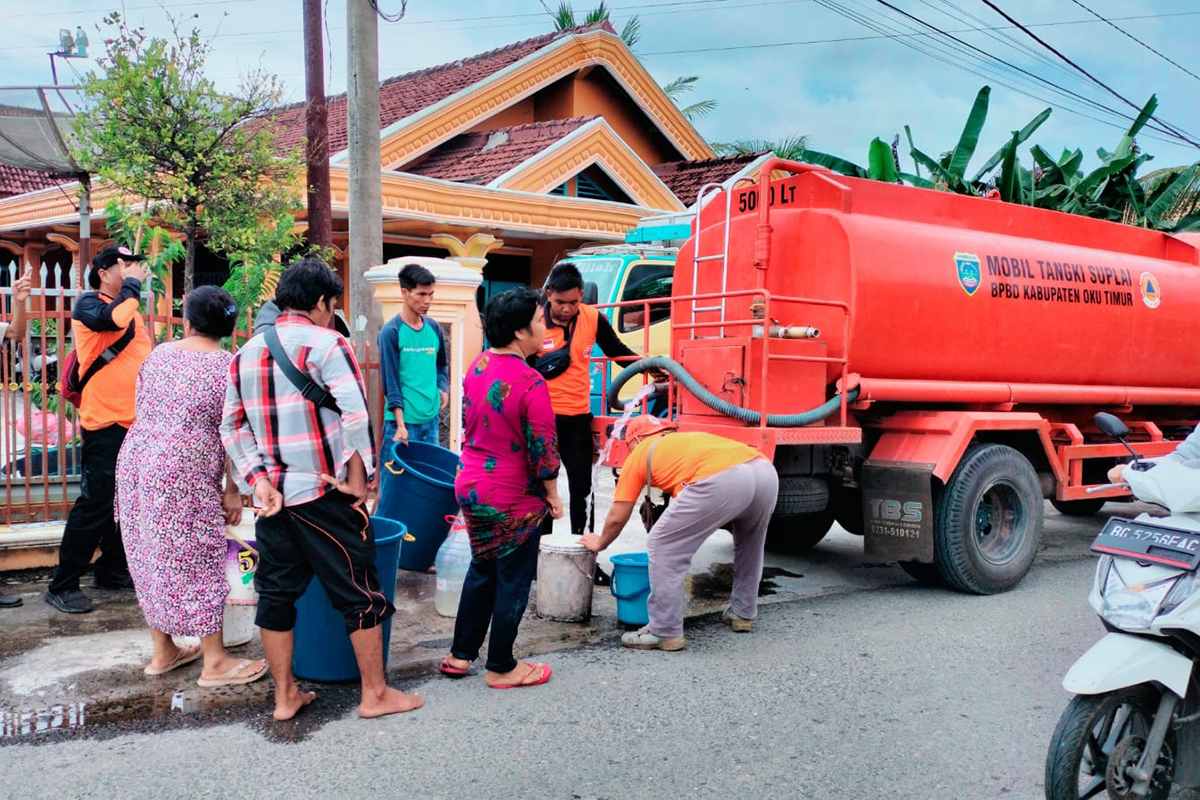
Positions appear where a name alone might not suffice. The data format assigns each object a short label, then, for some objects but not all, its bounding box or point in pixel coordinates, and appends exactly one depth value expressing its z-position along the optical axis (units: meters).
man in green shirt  6.08
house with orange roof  13.39
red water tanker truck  5.79
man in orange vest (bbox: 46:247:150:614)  5.14
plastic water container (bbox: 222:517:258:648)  4.58
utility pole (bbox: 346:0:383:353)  7.61
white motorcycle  2.99
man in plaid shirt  3.83
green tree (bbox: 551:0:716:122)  24.88
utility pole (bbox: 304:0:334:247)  8.70
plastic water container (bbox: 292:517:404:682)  4.34
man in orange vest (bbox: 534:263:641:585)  5.80
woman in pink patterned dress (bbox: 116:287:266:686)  4.21
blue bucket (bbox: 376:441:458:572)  5.76
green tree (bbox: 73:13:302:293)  7.23
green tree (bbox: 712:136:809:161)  23.67
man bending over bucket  4.73
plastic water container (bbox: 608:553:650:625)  5.19
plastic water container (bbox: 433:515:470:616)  5.37
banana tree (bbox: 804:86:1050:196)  10.87
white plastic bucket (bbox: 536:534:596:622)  5.29
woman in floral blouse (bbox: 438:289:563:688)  4.28
